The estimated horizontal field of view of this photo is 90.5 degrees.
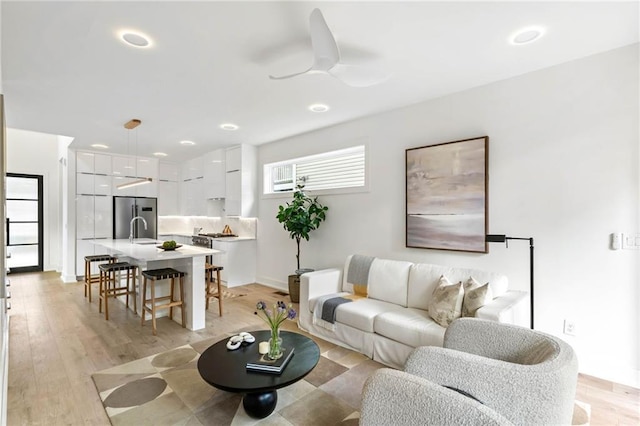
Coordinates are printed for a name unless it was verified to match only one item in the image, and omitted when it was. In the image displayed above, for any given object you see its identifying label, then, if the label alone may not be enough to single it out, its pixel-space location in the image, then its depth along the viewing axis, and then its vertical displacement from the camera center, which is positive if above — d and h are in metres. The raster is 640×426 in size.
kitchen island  3.81 -0.71
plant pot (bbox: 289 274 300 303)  4.78 -1.13
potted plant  4.71 -0.08
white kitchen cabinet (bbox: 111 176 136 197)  6.81 +0.52
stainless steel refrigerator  6.82 -0.05
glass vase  2.21 -0.94
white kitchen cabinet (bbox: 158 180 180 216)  7.52 +0.34
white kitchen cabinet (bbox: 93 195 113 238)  6.57 -0.07
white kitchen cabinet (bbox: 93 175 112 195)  6.59 +0.59
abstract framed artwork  3.23 +0.19
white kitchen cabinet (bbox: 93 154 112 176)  6.59 +1.01
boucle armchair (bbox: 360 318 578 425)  1.16 -0.70
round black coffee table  1.94 -1.04
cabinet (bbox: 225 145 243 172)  5.99 +1.05
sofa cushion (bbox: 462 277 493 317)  2.61 -0.72
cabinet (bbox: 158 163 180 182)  7.57 +0.99
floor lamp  2.69 -0.24
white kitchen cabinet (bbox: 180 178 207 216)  7.14 +0.34
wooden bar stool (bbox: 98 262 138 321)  4.23 -0.93
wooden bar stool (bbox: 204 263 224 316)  4.30 -1.02
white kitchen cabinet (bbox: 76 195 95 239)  6.38 -0.07
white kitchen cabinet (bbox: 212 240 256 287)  5.89 -0.92
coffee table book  2.07 -1.02
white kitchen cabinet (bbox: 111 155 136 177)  6.82 +1.03
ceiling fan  1.81 +1.06
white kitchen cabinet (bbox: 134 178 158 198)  7.18 +0.53
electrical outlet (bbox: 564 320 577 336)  2.74 -1.00
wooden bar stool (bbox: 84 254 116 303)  4.98 -0.77
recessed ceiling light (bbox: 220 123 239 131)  4.64 +1.30
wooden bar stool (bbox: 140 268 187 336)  3.69 -1.00
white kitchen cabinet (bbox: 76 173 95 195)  6.39 +0.60
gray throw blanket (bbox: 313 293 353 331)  3.34 -1.05
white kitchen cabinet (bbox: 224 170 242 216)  5.99 +0.38
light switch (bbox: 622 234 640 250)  2.48 -0.22
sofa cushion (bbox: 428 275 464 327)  2.71 -0.80
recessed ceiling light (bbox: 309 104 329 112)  3.83 +1.30
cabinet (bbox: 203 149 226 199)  6.44 +0.81
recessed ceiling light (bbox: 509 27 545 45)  2.26 +1.31
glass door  7.20 -0.22
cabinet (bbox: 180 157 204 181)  7.20 +1.03
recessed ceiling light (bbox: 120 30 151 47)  2.28 +1.29
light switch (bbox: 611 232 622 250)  2.54 -0.22
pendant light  4.41 +1.27
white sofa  2.68 -0.96
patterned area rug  2.15 -1.39
